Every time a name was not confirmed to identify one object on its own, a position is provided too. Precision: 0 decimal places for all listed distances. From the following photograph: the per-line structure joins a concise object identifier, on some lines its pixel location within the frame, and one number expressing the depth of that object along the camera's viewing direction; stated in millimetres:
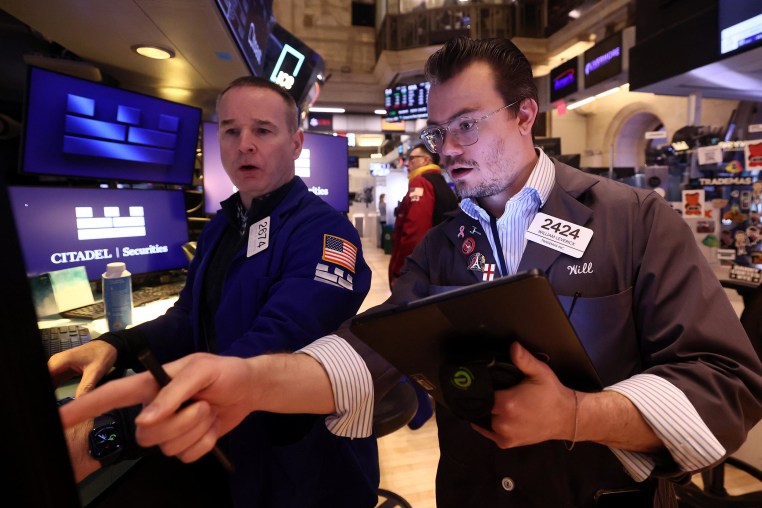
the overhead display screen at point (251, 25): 2045
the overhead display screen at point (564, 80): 7852
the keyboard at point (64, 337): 1266
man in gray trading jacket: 676
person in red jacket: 3586
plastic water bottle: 1542
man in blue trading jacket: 993
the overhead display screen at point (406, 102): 8695
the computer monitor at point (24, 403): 281
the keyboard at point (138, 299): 1685
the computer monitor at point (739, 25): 3133
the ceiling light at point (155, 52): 2196
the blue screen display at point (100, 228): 1747
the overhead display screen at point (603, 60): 6620
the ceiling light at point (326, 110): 11859
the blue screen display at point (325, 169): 3086
